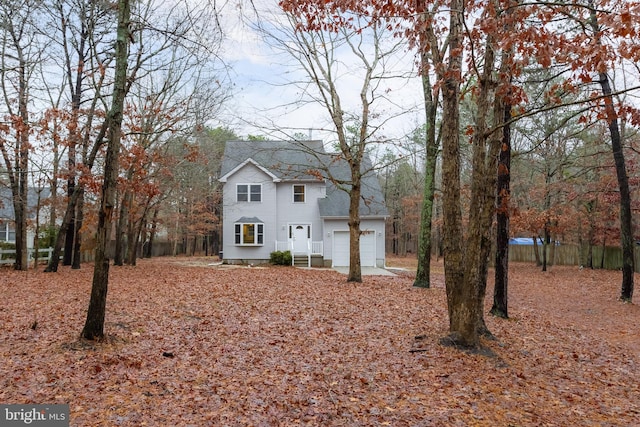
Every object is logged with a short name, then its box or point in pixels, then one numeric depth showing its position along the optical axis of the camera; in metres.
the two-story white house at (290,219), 23.97
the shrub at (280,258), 23.17
